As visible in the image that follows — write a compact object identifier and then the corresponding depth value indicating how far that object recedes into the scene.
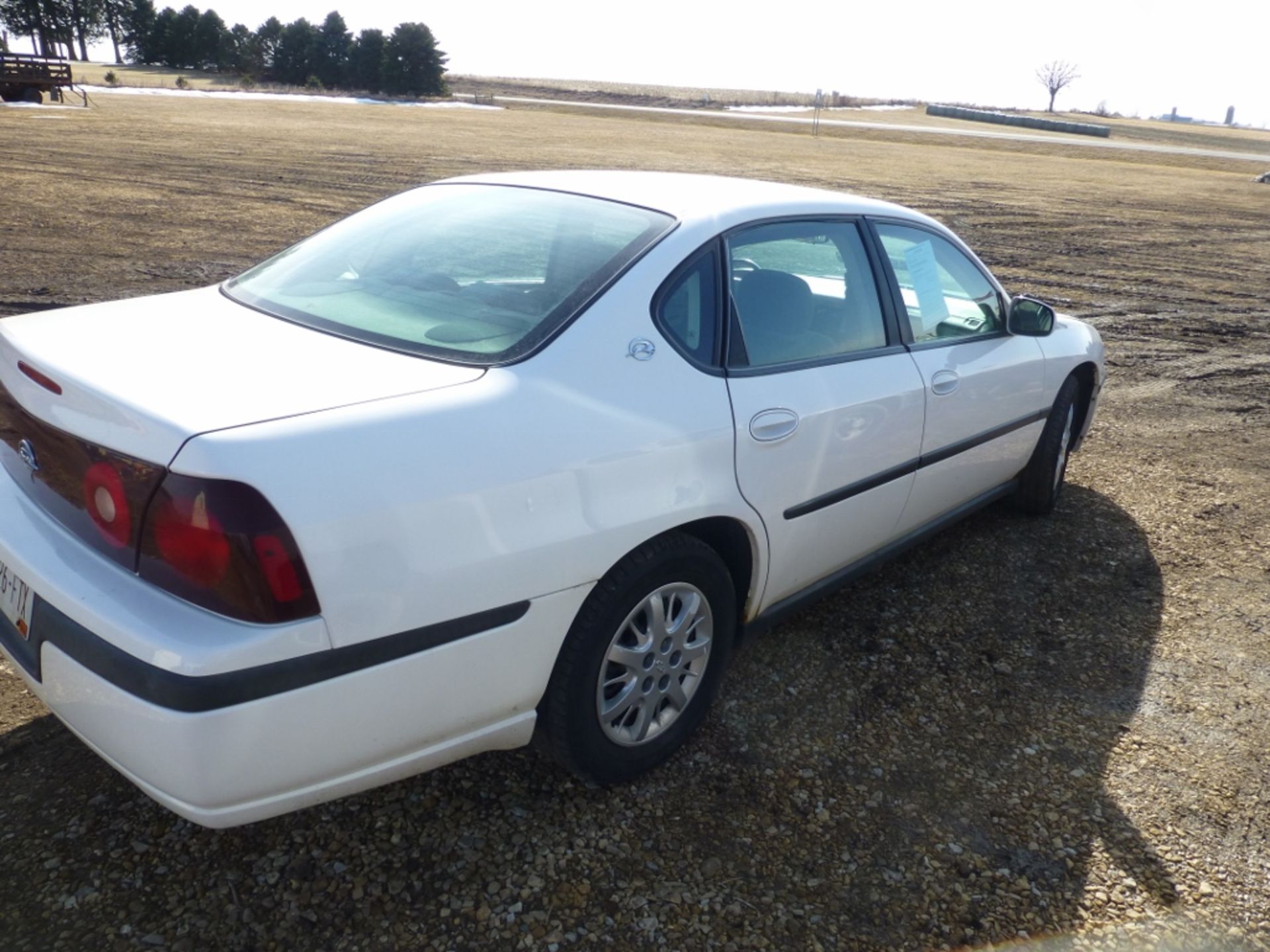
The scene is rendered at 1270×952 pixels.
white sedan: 1.94
